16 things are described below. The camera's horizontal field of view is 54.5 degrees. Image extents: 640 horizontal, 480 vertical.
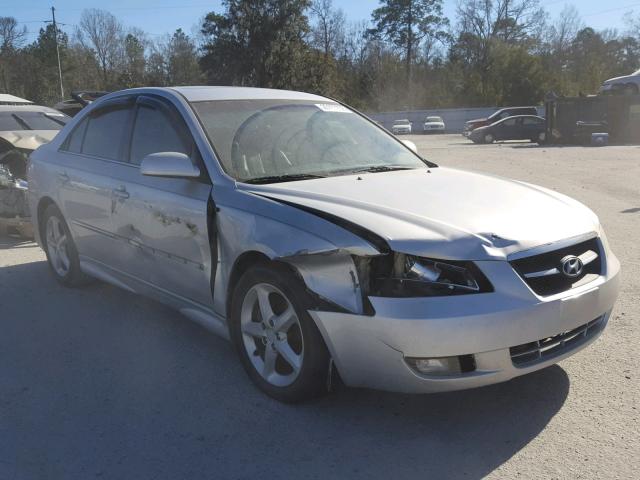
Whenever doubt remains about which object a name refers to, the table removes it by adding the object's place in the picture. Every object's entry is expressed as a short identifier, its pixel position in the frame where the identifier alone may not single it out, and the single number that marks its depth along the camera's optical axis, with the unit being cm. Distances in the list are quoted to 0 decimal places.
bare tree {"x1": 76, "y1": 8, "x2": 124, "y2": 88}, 7606
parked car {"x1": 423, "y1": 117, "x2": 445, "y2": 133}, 5081
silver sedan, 278
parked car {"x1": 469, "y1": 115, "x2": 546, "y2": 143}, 3198
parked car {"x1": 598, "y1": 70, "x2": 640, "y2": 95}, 2713
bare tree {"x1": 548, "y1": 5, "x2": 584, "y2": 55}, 7488
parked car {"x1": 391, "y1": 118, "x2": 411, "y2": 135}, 5175
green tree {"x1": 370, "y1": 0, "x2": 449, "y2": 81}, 7550
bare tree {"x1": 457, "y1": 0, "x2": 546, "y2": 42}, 7406
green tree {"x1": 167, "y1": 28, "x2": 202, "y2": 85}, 6775
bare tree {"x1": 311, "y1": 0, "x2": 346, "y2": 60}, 7912
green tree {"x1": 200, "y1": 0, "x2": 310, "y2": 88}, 5341
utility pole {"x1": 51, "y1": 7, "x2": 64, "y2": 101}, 6071
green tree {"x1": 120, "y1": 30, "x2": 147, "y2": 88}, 5588
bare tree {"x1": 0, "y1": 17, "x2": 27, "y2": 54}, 6419
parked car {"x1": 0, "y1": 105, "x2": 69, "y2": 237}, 796
